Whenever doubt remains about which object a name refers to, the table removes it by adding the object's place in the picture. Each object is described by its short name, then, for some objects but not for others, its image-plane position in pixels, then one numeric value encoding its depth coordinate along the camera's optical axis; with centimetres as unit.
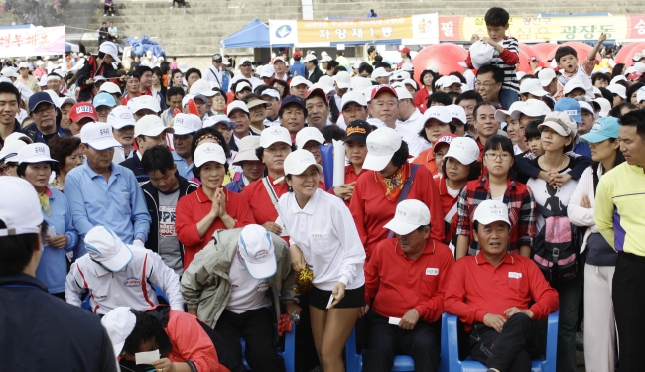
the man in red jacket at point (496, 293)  425
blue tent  2034
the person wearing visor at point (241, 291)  440
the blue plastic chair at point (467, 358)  425
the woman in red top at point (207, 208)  483
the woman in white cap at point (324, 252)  436
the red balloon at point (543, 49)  1748
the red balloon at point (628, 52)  1572
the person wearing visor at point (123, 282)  445
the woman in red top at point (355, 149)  541
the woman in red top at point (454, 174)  505
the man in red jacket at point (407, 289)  447
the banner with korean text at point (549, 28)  2044
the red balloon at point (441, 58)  1404
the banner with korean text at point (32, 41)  1753
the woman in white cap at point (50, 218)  466
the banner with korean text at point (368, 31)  1930
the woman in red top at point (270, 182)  516
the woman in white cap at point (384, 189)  486
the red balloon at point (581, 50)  1618
